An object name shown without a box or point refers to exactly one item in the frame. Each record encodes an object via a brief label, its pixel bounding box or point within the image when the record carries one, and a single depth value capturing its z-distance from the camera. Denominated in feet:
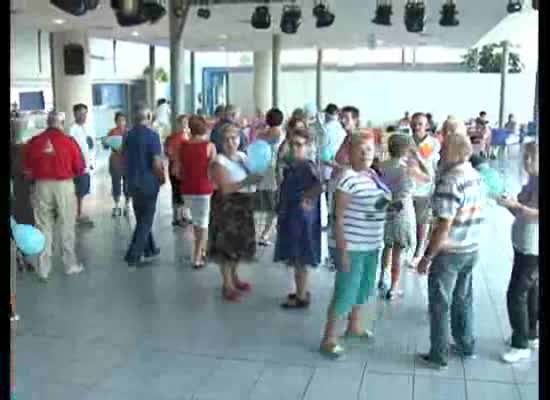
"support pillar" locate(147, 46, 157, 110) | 70.64
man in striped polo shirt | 11.24
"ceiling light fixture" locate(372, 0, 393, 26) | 29.76
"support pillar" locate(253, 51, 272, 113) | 77.30
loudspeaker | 48.96
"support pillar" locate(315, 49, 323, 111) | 75.25
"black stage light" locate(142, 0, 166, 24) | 24.70
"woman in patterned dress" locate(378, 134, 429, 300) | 15.06
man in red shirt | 17.01
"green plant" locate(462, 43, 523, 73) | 77.61
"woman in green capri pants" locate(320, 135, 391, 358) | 11.89
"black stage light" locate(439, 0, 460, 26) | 30.14
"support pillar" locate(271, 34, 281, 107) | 56.70
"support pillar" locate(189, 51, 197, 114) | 81.85
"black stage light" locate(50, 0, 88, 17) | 20.43
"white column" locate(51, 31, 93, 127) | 49.37
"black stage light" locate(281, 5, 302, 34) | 32.48
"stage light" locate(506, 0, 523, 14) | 27.86
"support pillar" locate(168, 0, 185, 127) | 33.19
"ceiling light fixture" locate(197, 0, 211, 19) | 34.67
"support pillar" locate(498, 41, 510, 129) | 61.62
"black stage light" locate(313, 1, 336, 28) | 31.10
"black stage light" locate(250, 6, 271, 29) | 32.45
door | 91.95
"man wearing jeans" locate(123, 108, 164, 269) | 18.45
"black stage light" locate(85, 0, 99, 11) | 21.19
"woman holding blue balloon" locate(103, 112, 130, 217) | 26.21
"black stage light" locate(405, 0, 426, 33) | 28.99
